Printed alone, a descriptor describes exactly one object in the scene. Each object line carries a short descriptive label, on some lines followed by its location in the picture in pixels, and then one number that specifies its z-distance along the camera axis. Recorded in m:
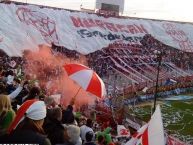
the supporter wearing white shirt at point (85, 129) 5.67
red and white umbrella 6.78
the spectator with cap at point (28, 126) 3.15
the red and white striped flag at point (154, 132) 4.73
